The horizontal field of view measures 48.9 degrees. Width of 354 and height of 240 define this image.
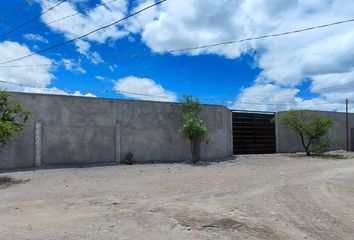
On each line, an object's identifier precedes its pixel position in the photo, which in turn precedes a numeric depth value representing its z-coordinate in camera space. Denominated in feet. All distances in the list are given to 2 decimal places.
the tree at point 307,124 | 86.92
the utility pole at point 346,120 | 110.11
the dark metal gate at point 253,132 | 85.87
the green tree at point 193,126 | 67.87
